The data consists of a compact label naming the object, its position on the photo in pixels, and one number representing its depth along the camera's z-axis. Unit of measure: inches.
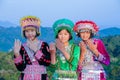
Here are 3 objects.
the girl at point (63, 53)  247.4
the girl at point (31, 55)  247.9
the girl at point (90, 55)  255.1
